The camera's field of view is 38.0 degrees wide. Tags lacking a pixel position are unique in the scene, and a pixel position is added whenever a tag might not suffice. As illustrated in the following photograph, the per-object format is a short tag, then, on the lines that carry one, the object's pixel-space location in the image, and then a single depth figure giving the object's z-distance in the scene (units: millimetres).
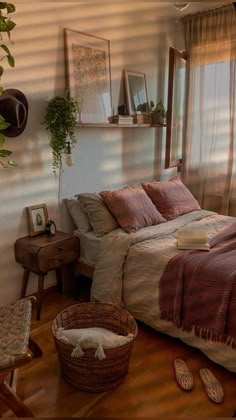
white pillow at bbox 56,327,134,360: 1727
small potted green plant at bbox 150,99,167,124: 3467
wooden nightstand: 2373
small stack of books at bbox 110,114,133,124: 3045
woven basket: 1747
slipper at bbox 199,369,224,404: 1700
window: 3316
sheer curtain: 3387
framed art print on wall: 2703
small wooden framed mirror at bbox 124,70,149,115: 3234
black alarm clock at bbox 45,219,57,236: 2615
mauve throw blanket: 1887
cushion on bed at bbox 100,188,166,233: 2602
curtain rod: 3377
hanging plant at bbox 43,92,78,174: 2511
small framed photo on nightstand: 2586
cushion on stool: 1476
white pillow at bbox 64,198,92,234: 2721
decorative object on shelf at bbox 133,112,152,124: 3270
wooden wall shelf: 2794
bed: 2074
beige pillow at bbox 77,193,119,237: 2621
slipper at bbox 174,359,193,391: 1785
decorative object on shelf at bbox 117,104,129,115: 3186
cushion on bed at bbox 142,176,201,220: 2969
